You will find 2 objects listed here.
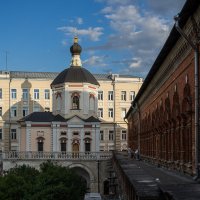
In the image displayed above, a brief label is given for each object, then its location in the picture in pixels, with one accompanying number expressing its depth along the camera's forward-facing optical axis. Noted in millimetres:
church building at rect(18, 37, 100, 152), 52594
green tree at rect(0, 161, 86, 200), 27359
